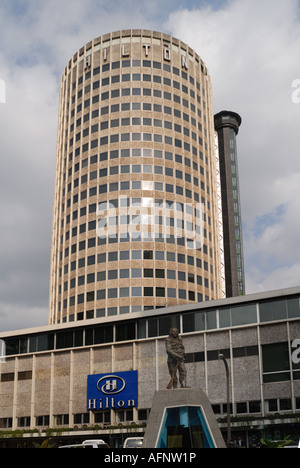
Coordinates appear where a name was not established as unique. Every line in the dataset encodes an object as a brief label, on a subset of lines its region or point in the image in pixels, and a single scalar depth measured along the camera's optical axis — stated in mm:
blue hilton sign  61938
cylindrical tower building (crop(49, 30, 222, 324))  92375
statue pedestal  28953
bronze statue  38375
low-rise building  53781
